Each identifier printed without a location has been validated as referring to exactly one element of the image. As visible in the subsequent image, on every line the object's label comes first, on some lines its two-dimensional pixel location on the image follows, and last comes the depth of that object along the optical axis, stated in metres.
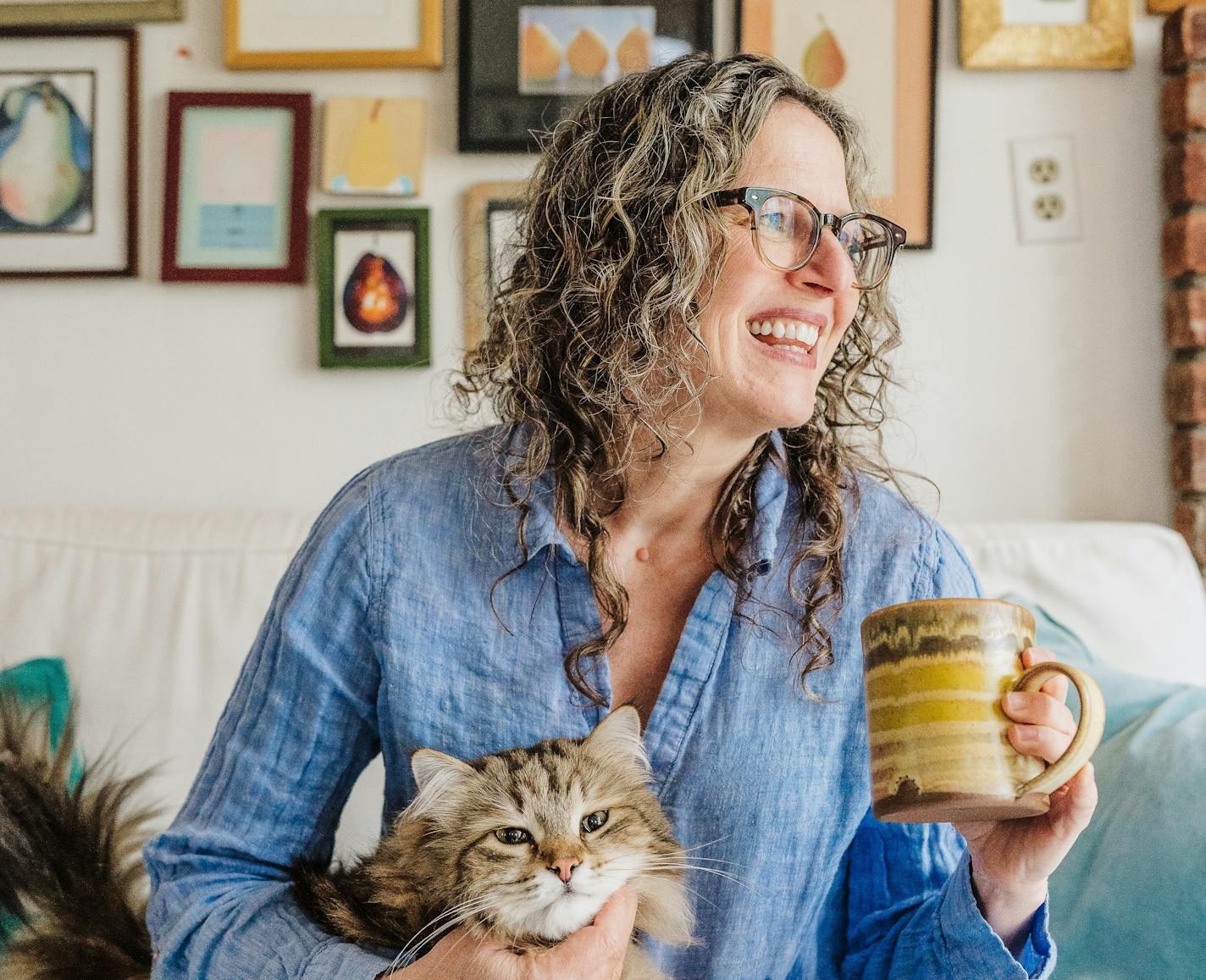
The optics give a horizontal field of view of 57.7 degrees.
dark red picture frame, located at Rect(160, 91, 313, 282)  1.94
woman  0.99
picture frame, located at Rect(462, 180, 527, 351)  1.93
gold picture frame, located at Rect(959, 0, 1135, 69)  1.93
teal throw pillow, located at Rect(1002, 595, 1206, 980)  1.07
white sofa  1.55
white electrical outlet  1.96
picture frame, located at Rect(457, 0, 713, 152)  1.93
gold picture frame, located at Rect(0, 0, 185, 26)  1.93
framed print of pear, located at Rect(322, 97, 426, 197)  1.93
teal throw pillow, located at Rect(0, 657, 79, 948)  1.53
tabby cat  0.80
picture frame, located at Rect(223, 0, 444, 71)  1.92
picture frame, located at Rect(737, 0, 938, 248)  1.93
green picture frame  1.94
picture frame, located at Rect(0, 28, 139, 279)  1.96
